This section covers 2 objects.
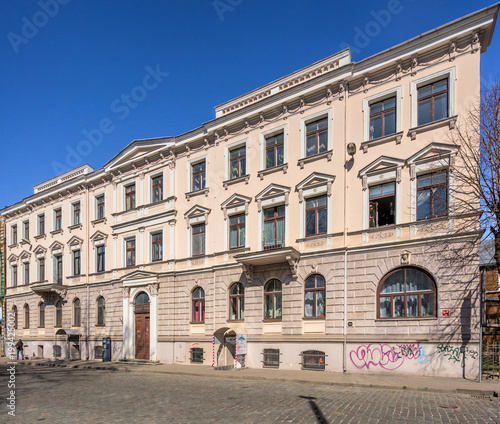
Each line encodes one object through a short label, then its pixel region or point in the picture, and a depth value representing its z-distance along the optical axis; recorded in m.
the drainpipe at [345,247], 17.98
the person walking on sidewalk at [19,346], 33.38
